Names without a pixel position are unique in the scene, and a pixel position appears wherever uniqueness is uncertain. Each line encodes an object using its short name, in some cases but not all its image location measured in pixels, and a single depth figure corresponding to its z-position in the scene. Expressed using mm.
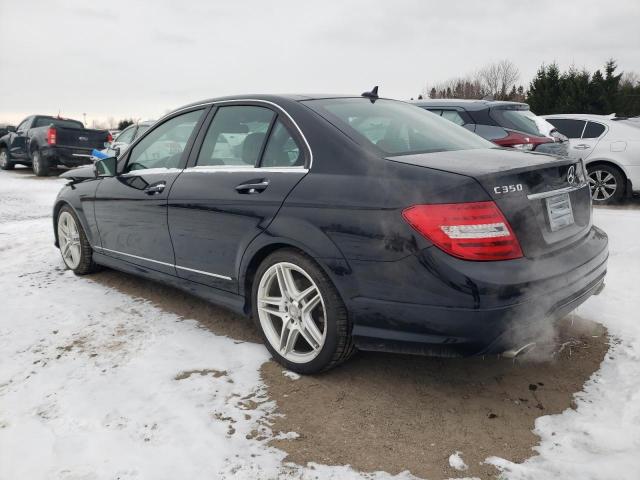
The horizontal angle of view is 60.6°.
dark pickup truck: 14612
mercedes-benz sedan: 2352
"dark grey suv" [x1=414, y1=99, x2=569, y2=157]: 6668
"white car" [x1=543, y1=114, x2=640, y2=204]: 8633
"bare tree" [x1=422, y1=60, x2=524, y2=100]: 64625
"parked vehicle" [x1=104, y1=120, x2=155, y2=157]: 11805
